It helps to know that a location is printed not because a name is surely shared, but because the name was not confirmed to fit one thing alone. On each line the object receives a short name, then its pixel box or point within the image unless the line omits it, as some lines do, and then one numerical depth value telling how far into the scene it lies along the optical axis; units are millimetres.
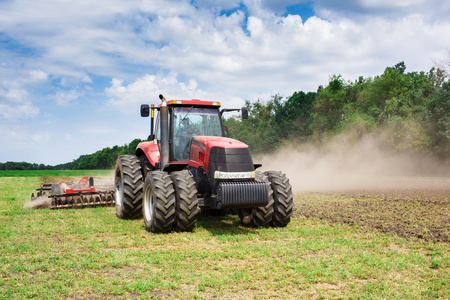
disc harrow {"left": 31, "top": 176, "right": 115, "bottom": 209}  12754
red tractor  8344
